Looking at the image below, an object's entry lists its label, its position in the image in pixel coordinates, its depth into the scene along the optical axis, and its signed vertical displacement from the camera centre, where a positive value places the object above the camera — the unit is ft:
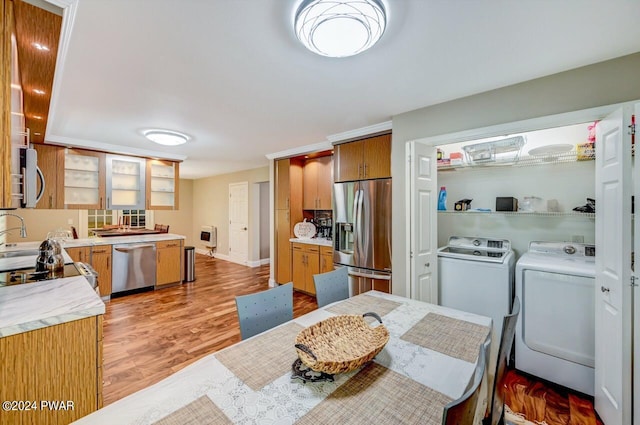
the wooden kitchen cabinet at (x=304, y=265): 13.15 -2.76
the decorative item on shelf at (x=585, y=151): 7.98 +1.85
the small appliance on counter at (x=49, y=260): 6.61 -1.24
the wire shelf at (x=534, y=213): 8.24 -0.06
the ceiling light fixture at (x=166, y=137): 10.66 +3.11
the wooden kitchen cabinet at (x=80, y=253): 12.19 -1.98
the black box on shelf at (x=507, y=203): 9.39 +0.29
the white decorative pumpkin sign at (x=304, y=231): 14.56 -1.09
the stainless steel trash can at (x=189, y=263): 16.35 -3.23
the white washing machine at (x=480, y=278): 8.04 -2.19
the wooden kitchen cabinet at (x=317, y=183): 14.12 +1.57
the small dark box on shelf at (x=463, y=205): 10.65 +0.26
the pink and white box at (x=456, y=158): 10.53 +2.18
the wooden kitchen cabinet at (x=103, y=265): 12.83 -2.64
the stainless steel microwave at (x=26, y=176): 5.29 +0.77
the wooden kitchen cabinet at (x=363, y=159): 10.19 +2.17
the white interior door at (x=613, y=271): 4.98 -1.20
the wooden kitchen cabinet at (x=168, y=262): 14.88 -2.92
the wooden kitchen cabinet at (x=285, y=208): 14.61 +0.19
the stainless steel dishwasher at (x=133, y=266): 13.47 -2.93
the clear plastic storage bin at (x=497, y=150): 9.19 +2.22
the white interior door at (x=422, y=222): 8.52 -0.37
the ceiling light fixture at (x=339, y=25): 3.97 +3.04
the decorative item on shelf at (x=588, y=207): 8.07 +0.14
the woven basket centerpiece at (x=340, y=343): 3.23 -1.94
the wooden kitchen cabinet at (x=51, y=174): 11.92 +1.73
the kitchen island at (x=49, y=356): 3.91 -2.33
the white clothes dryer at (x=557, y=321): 6.51 -2.87
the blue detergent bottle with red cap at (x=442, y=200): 11.02 +0.48
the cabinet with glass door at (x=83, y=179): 12.65 +1.61
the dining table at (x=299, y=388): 2.64 -2.08
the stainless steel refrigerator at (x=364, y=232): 10.03 -0.86
